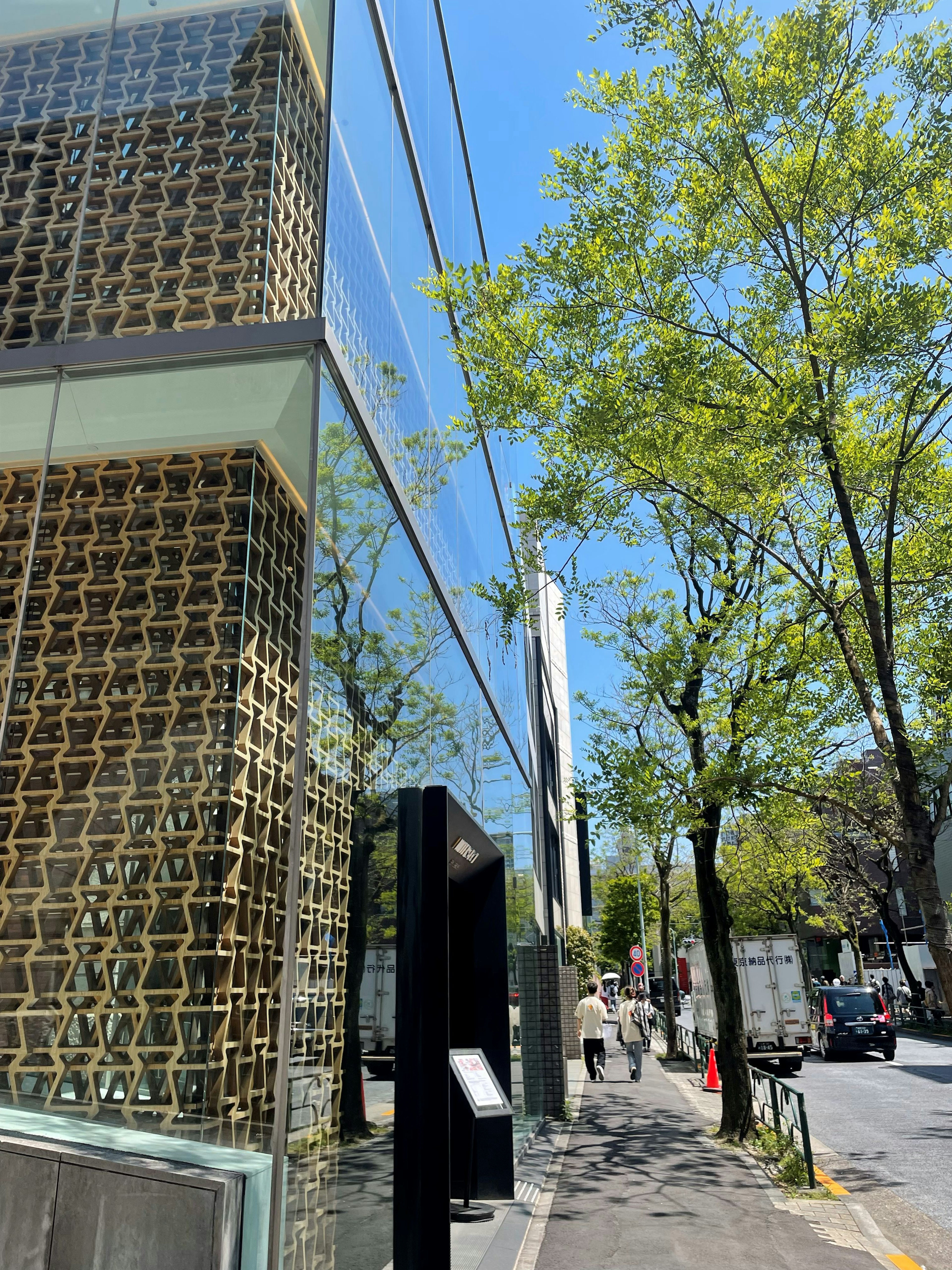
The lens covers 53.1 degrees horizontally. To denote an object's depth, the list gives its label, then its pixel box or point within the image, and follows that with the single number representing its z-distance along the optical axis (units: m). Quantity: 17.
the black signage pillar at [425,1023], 5.32
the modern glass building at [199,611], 4.09
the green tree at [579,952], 46.03
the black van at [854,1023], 25.39
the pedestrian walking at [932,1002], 35.53
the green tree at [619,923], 68.38
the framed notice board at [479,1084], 6.86
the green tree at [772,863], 15.20
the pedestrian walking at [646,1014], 30.58
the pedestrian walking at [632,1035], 20.25
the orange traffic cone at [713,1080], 19.00
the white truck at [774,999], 23.09
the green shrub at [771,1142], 11.20
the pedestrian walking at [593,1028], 20.38
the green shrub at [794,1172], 9.52
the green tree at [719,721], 12.33
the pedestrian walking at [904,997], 41.94
